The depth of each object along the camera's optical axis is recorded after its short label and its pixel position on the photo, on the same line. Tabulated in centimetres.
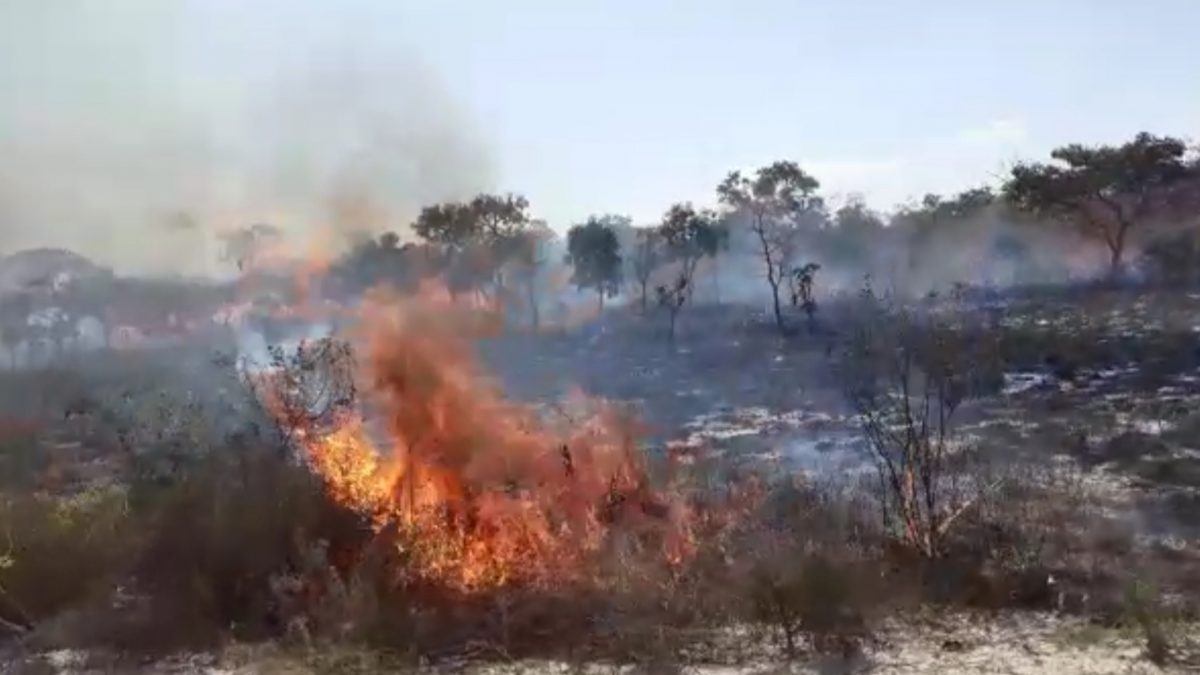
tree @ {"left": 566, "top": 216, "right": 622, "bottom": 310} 6038
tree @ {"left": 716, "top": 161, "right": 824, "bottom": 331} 5500
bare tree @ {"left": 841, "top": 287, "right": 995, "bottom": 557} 1463
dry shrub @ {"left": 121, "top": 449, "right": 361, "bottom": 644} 1338
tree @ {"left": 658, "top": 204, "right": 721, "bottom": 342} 5656
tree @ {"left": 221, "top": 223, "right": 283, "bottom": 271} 4128
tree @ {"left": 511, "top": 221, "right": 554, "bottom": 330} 5581
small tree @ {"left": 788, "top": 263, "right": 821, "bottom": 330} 4256
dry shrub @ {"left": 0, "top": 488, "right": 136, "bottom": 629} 1410
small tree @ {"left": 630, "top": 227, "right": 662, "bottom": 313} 6106
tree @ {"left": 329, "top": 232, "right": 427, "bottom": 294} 3272
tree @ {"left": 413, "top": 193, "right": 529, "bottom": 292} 5091
